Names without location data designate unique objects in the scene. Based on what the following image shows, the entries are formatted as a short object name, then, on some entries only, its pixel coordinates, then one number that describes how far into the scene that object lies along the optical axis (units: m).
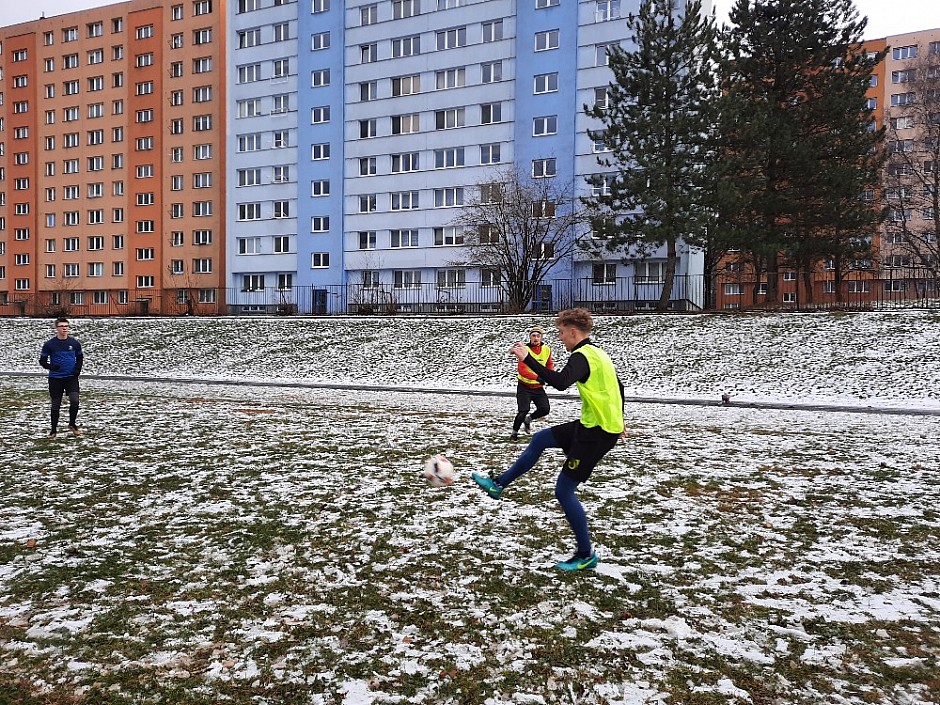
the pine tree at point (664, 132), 33.56
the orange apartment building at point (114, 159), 63.28
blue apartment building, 47.66
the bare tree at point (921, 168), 38.19
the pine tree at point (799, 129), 33.44
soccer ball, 6.22
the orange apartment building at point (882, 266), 31.39
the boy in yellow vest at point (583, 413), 5.11
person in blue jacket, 11.66
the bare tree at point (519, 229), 39.44
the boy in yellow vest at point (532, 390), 10.93
